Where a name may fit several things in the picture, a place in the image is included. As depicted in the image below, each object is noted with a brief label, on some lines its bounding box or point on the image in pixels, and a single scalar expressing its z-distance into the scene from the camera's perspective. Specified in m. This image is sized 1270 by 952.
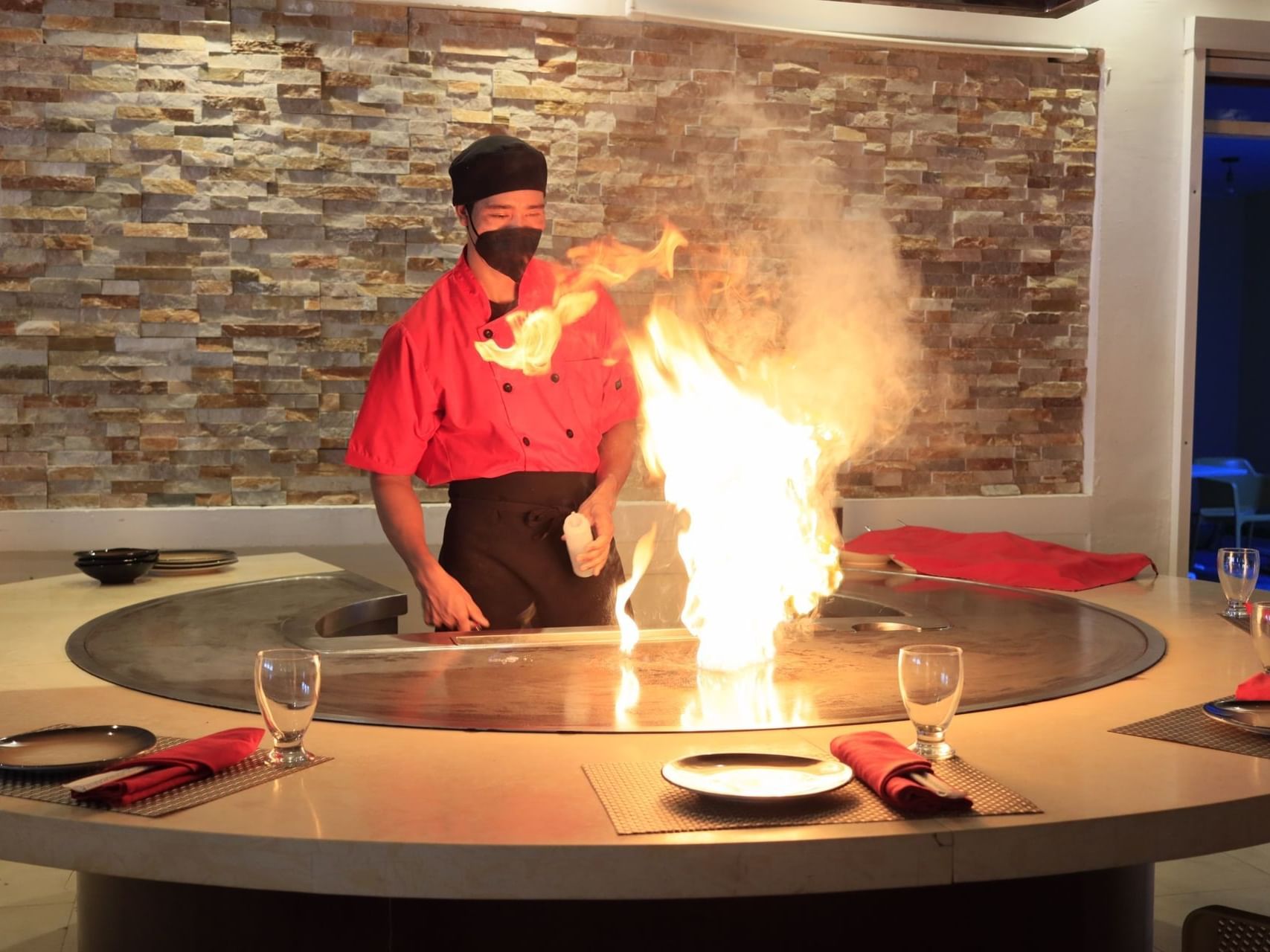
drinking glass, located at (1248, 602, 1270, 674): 1.79
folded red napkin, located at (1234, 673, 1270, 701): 1.72
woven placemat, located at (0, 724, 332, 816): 1.31
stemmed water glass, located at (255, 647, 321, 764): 1.46
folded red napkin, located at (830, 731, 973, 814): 1.28
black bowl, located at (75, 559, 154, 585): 2.87
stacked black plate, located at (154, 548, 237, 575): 3.04
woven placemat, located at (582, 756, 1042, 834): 1.26
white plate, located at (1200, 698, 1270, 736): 1.58
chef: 2.74
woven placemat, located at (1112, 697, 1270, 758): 1.54
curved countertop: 1.20
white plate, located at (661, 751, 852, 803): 1.29
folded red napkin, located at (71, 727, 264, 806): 1.30
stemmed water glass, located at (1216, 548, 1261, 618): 2.39
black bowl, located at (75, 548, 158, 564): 2.89
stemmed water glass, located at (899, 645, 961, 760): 1.45
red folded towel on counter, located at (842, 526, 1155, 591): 2.92
